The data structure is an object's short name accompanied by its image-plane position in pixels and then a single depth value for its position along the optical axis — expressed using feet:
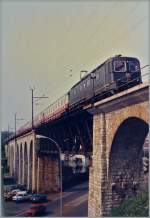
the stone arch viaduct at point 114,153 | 48.64
